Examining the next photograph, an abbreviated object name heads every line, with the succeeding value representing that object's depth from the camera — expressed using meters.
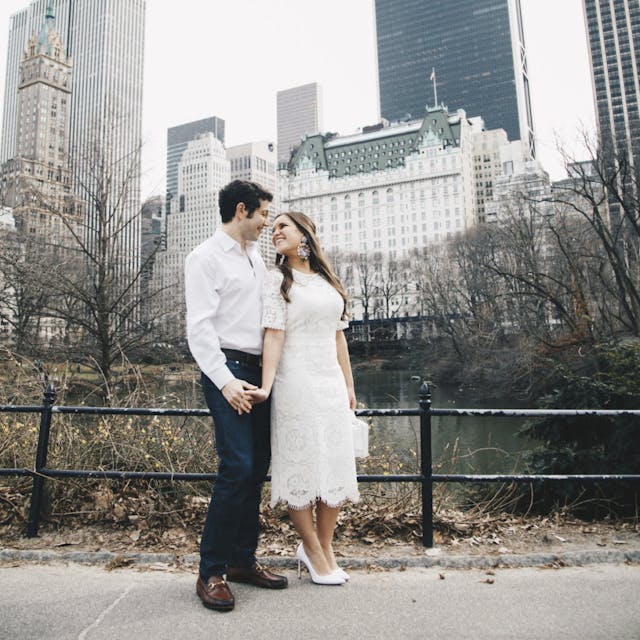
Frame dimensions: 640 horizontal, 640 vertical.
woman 2.51
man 2.34
